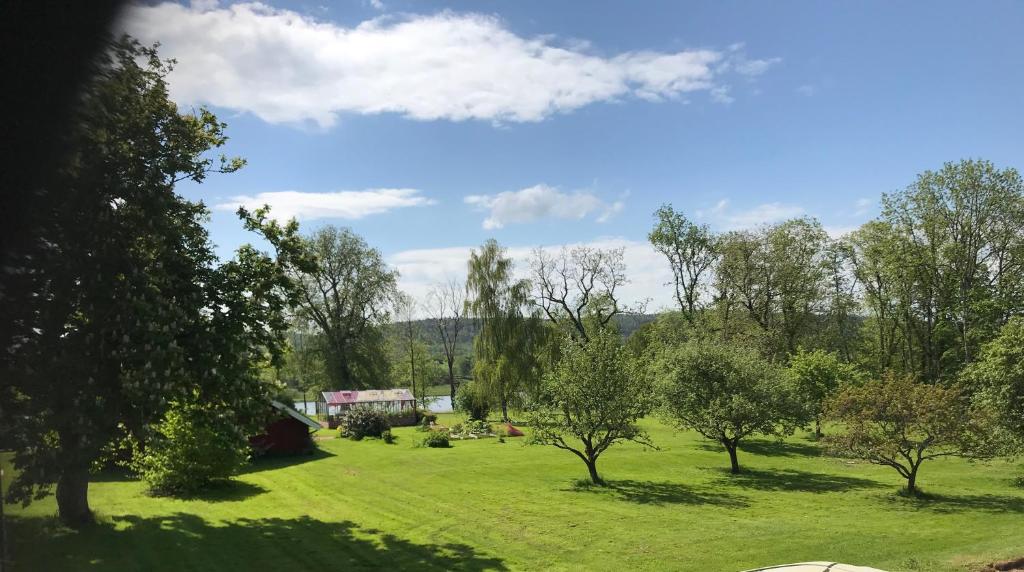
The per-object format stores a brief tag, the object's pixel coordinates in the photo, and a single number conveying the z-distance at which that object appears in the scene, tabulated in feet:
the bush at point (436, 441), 114.73
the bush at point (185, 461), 63.26
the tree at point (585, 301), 172.76
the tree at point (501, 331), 141.59
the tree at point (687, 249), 171.01
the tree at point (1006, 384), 67.77
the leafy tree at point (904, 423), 62.18
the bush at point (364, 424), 130.31
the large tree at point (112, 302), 35.47
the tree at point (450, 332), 240.32
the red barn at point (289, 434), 101.96
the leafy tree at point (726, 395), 81.92
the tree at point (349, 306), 174.09
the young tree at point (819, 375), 115.14
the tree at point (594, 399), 74.38
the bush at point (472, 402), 145.89
